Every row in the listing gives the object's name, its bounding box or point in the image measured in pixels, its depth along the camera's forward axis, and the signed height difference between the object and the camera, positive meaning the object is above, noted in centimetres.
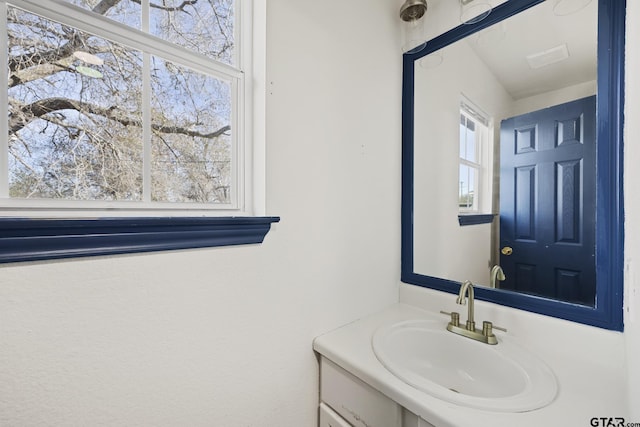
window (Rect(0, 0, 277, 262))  63 +28
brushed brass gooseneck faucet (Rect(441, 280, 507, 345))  103 -45
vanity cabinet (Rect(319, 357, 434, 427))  79 -62
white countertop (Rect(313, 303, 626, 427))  66 -49
